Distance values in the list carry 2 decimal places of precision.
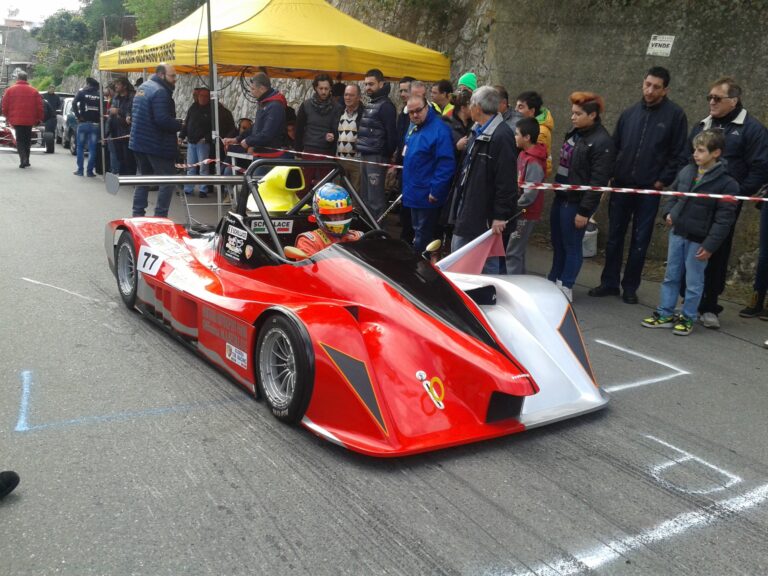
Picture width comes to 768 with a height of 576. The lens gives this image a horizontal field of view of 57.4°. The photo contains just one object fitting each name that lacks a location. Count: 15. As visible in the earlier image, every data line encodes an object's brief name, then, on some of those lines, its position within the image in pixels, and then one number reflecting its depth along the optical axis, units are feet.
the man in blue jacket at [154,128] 29.22
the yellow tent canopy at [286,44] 30.42
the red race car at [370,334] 10.80
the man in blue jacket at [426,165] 21.63
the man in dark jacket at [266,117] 30.71
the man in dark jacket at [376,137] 27.43
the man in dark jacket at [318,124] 30.78
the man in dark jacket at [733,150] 19.16
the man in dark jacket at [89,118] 46.75
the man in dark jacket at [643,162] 20.68
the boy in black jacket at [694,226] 17.98
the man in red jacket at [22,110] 48.24
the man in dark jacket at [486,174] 18.86
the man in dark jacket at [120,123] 43.93
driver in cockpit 14.42
